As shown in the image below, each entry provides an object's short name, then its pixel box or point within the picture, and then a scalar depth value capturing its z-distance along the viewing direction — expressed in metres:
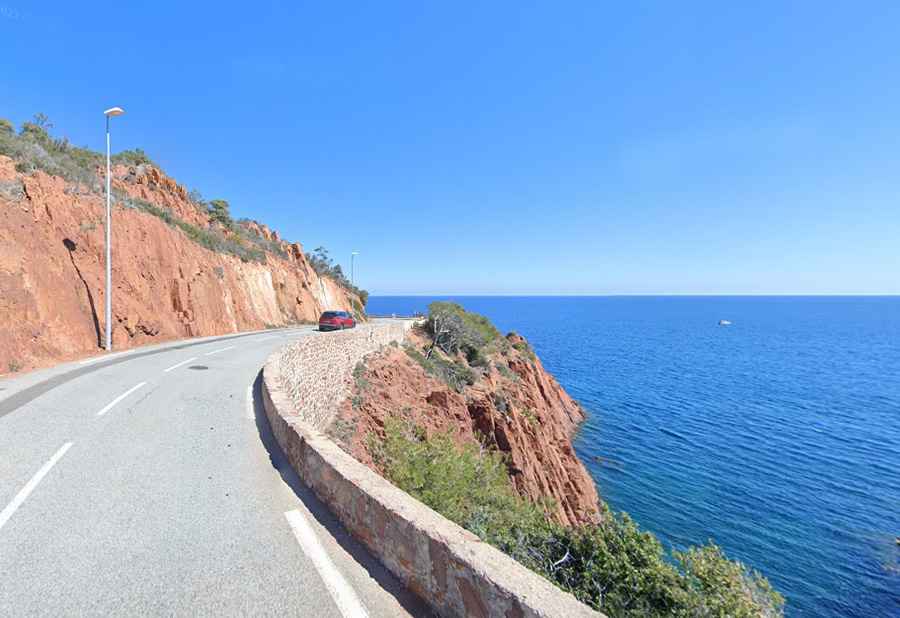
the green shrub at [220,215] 36.47
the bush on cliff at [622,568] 4.57
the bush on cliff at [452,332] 25.91
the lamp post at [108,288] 14.95
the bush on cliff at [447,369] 20.45
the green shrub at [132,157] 30.85
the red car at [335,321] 22.52
